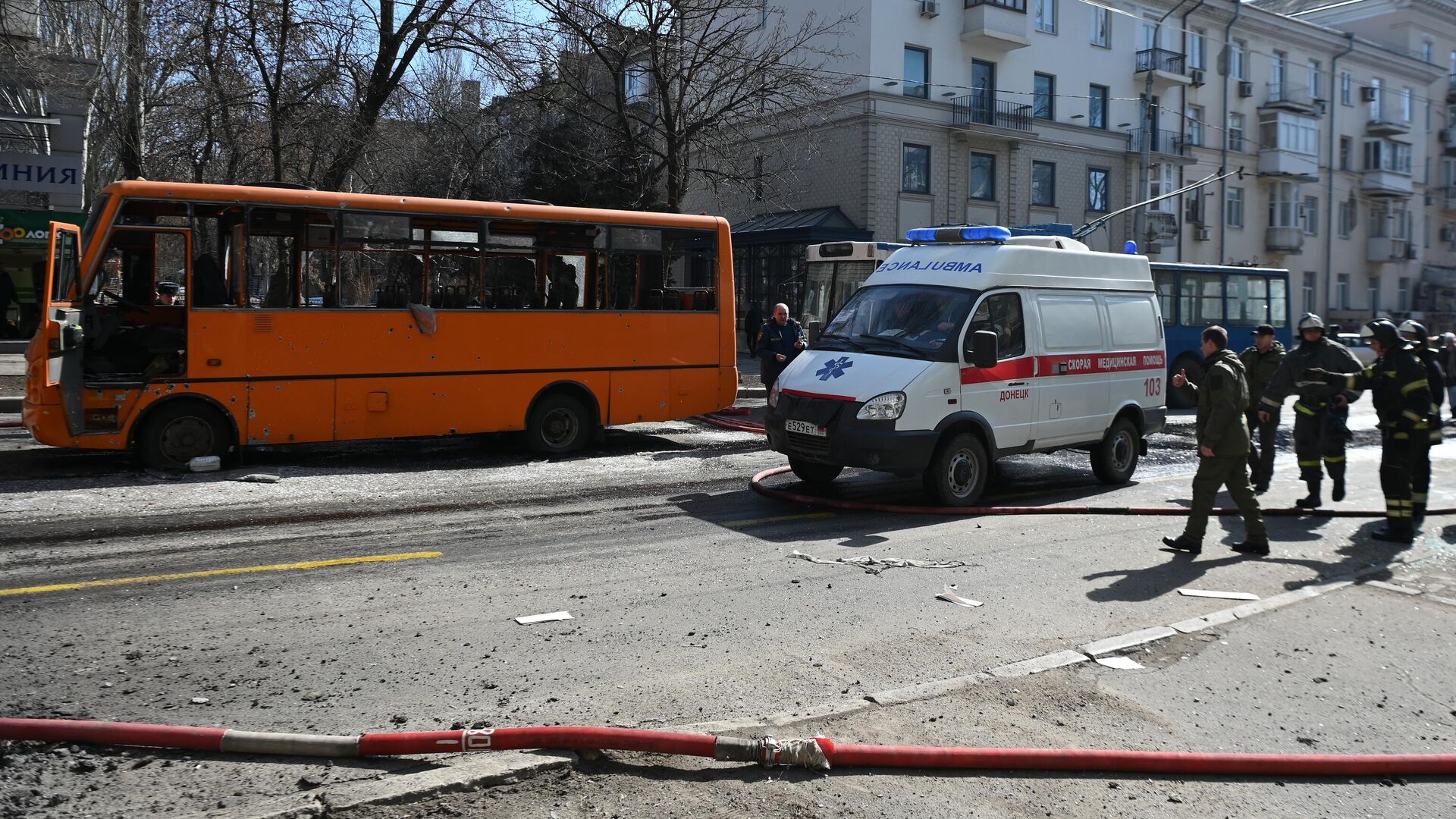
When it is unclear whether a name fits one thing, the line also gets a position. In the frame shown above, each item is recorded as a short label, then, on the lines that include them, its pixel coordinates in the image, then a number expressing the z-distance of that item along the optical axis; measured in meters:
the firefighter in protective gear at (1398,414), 9.48
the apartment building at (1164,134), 36.56
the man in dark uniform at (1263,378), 11.88
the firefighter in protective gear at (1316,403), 10.73
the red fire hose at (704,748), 4.32
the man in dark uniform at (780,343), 15.51
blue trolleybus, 23.67
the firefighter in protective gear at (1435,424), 9.77
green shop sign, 23.94
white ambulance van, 9.91
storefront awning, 34.84
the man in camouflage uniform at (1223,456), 8.71
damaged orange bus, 11.17
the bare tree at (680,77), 22.61
